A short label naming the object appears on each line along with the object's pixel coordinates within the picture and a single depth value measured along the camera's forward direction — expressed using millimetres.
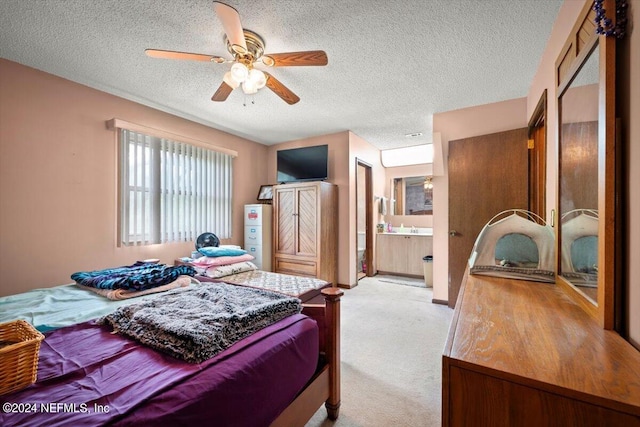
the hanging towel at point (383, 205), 5344
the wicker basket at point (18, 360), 772
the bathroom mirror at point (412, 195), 5164
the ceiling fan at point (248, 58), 1704
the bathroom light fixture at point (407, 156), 4930
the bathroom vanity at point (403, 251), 4629
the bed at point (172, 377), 743
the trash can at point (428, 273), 4172
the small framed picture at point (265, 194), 4578
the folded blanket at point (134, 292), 1702
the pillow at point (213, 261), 2863
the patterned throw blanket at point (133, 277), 1757
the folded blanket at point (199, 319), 1001
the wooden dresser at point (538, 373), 541
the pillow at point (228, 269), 2709
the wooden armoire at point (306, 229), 3898
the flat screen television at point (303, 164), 4229
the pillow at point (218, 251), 2967
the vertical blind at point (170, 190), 2973
